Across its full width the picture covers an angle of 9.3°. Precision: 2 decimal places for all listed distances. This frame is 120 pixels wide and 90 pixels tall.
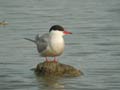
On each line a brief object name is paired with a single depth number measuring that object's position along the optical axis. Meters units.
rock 17.64
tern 17.61
